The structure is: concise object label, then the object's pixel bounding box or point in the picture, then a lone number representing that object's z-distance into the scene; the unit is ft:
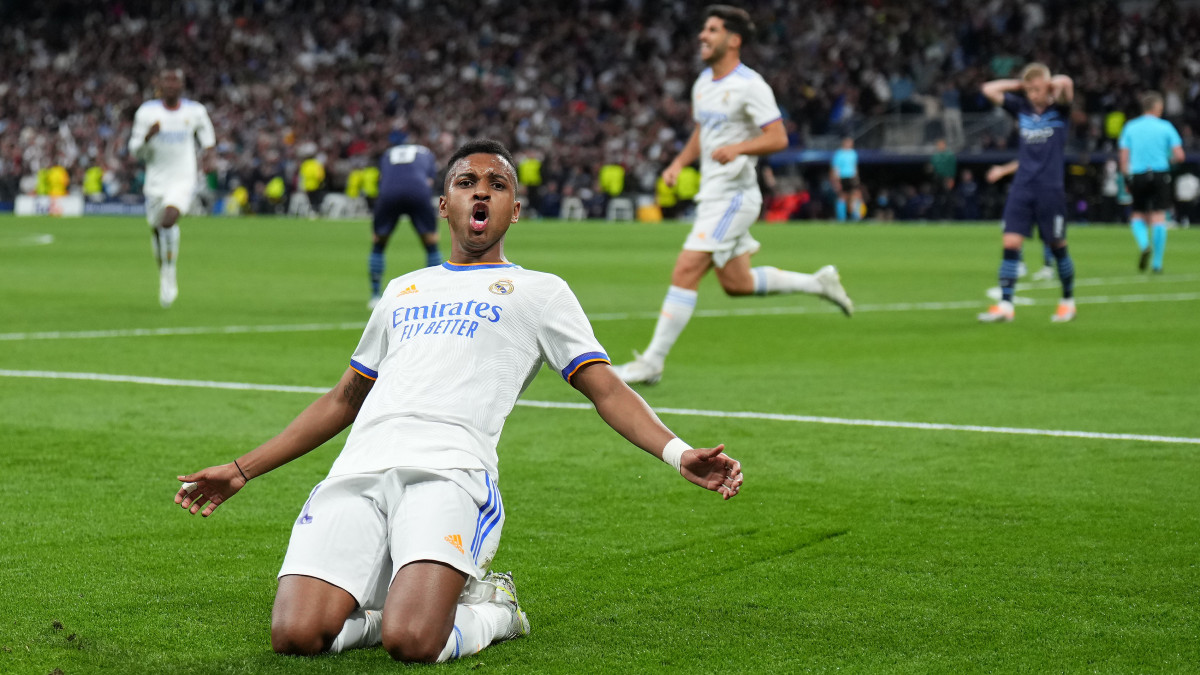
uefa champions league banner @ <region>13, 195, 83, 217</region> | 158.40
